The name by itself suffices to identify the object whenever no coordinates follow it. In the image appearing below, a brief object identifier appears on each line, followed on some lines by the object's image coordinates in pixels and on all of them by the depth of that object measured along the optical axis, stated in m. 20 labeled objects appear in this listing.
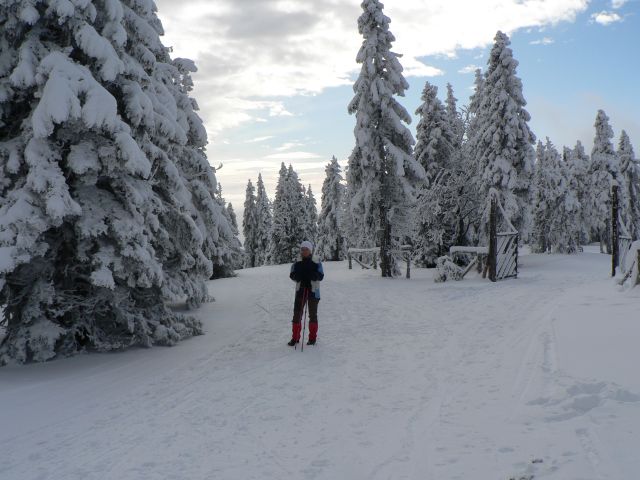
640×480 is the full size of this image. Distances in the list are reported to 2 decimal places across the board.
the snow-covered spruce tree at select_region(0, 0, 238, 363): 7.48
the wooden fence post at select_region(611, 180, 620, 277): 16.94
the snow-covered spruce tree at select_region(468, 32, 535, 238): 28.14
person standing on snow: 9.09
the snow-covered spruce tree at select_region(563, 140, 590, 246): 54.78
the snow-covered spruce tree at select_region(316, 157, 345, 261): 52.53
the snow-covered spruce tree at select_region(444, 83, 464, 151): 27.77
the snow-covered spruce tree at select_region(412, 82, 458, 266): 27.77
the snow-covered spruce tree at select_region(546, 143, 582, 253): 45.78
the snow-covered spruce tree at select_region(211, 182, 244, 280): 26.45
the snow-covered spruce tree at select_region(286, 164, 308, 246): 52.53
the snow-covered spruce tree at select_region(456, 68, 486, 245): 26.78
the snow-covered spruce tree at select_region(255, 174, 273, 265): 63.72
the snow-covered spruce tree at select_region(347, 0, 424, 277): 21.73
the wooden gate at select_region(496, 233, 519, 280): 19.11
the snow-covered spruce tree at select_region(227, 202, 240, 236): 58.42
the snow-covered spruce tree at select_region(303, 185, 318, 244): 56.10
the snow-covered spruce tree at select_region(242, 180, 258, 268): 64.94
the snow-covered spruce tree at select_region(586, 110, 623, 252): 44.16
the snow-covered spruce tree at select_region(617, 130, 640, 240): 46.84
